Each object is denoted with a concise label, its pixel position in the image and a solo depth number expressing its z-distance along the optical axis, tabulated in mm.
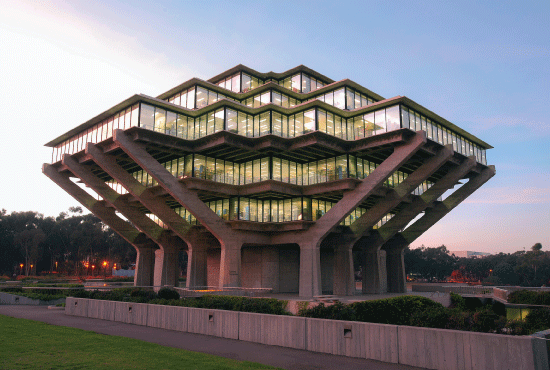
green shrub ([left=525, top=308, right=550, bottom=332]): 15834
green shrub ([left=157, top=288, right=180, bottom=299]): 26212
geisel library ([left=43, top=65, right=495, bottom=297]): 42969
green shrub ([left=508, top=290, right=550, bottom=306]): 34062
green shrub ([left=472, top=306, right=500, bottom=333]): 12352
